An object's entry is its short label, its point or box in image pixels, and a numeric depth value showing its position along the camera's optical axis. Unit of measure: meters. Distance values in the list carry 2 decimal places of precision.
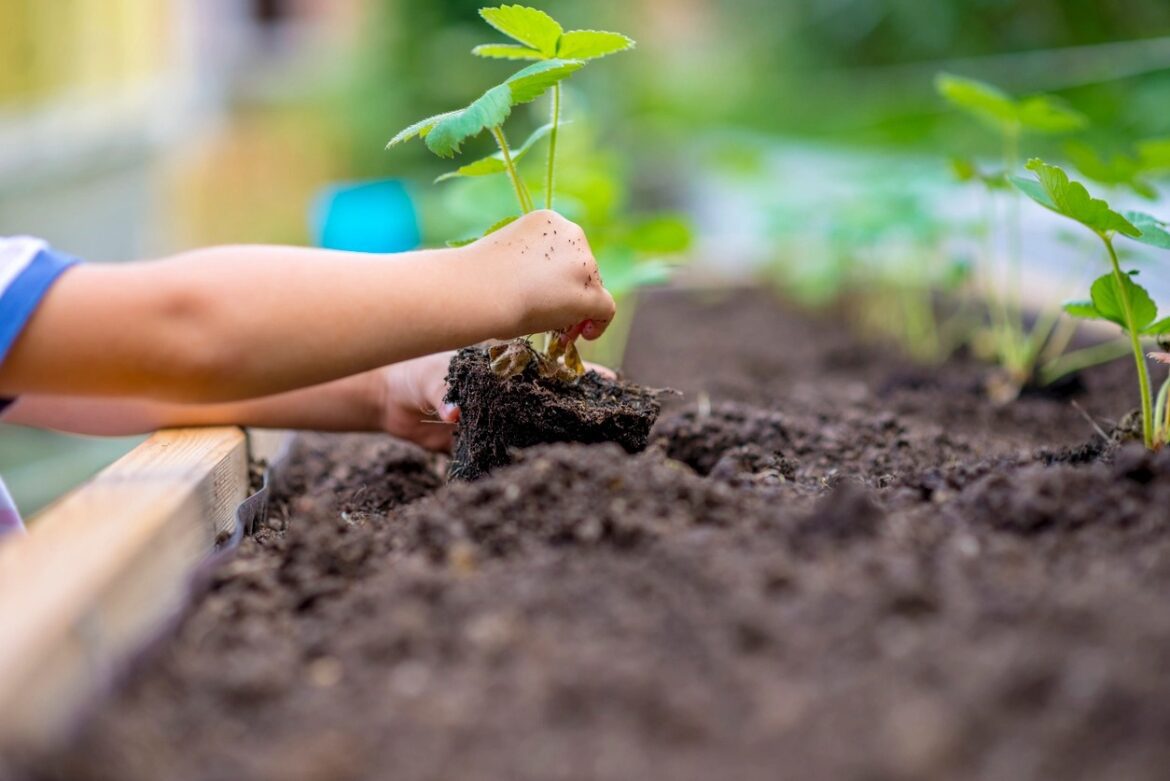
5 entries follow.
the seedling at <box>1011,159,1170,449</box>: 1.09
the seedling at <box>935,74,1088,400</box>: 1.69
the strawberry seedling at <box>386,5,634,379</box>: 1.00
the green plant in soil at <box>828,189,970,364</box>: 2.56
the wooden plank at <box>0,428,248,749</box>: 0.62
